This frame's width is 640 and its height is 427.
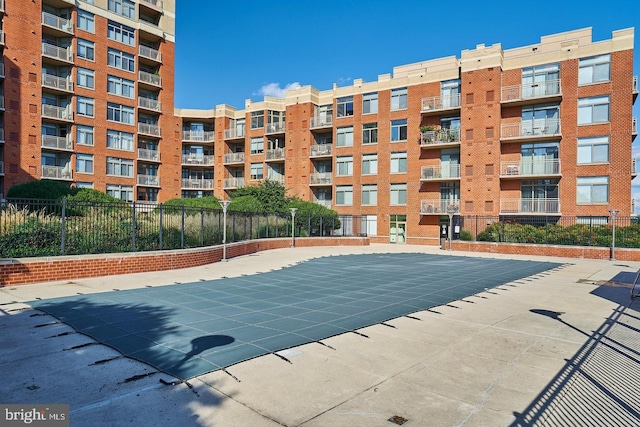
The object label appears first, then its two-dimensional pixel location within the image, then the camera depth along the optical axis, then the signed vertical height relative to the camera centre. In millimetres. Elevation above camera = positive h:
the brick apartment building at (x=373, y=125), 33062 +8103
